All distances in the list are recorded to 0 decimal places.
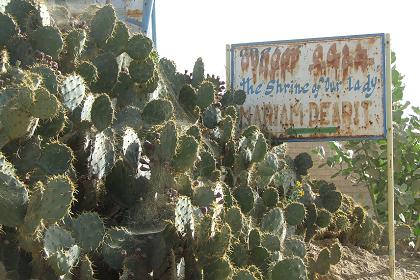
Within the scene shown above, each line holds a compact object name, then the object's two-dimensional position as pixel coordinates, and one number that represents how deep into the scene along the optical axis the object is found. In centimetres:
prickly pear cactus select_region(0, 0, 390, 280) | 403
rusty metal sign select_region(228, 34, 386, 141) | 766
